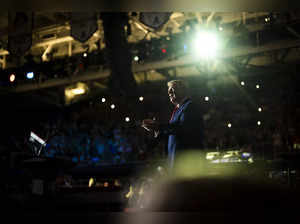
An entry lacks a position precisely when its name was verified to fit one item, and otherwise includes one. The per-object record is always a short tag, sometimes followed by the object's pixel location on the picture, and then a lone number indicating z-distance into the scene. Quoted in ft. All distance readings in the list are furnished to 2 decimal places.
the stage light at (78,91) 43.19
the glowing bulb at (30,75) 32.13
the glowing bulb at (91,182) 23.41
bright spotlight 29.57
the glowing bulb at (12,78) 30.49
